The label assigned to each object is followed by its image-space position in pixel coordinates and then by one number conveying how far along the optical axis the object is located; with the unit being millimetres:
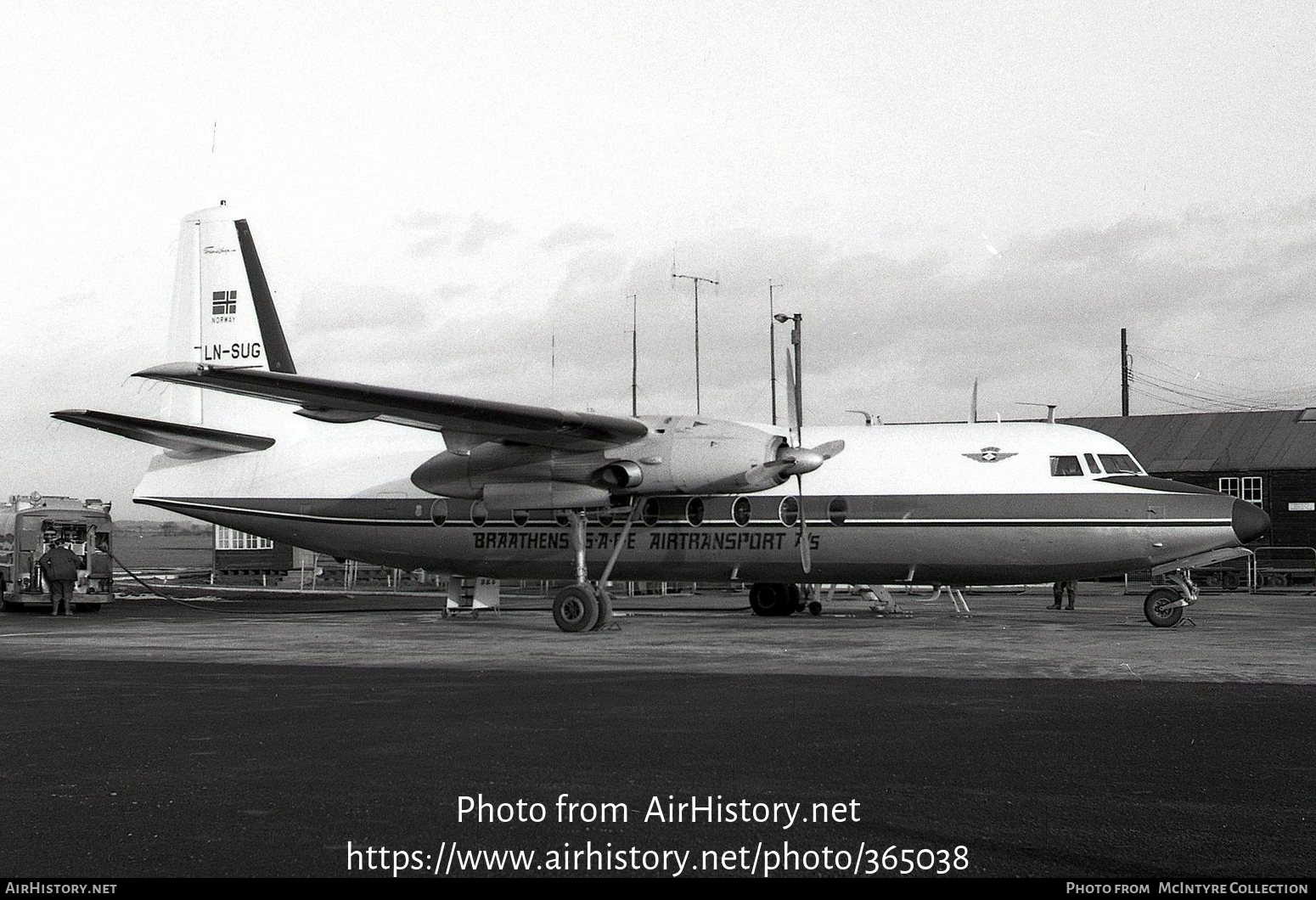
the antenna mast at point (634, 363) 47762
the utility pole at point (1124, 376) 71494
